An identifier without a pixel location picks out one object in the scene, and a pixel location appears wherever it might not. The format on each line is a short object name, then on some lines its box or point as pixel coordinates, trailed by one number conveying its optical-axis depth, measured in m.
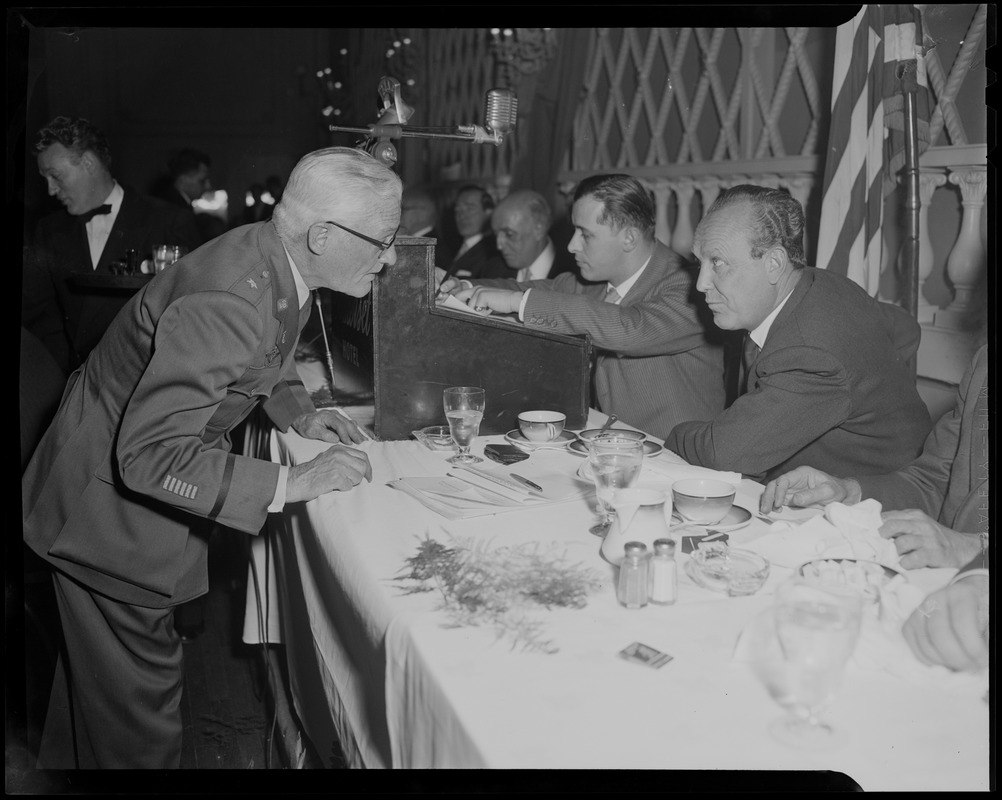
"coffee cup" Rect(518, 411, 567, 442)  2.23
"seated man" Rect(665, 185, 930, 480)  2.11
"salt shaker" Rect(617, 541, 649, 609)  1.23
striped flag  3.23
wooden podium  2.23
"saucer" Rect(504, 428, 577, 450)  2.18
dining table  0.97
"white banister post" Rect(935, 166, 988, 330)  3.10
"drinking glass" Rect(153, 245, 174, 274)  3.66
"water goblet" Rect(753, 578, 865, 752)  0.96
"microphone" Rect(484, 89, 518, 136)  2.46
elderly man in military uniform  1.57
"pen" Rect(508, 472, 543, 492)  1.78
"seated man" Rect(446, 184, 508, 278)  5.34
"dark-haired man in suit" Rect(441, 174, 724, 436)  2.76
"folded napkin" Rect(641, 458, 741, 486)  1.67
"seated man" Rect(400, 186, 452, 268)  5.51
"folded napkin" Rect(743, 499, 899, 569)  1.38
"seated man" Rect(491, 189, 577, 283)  4.56
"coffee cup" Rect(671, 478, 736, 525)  1.54
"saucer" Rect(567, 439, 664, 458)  2.11
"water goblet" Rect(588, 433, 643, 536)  1.54
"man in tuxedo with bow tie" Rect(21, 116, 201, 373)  3.56
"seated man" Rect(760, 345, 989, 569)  1.42
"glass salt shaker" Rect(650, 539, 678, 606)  1.25
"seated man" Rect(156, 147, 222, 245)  6.41
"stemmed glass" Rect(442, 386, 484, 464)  2.00
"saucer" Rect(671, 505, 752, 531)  1.56
